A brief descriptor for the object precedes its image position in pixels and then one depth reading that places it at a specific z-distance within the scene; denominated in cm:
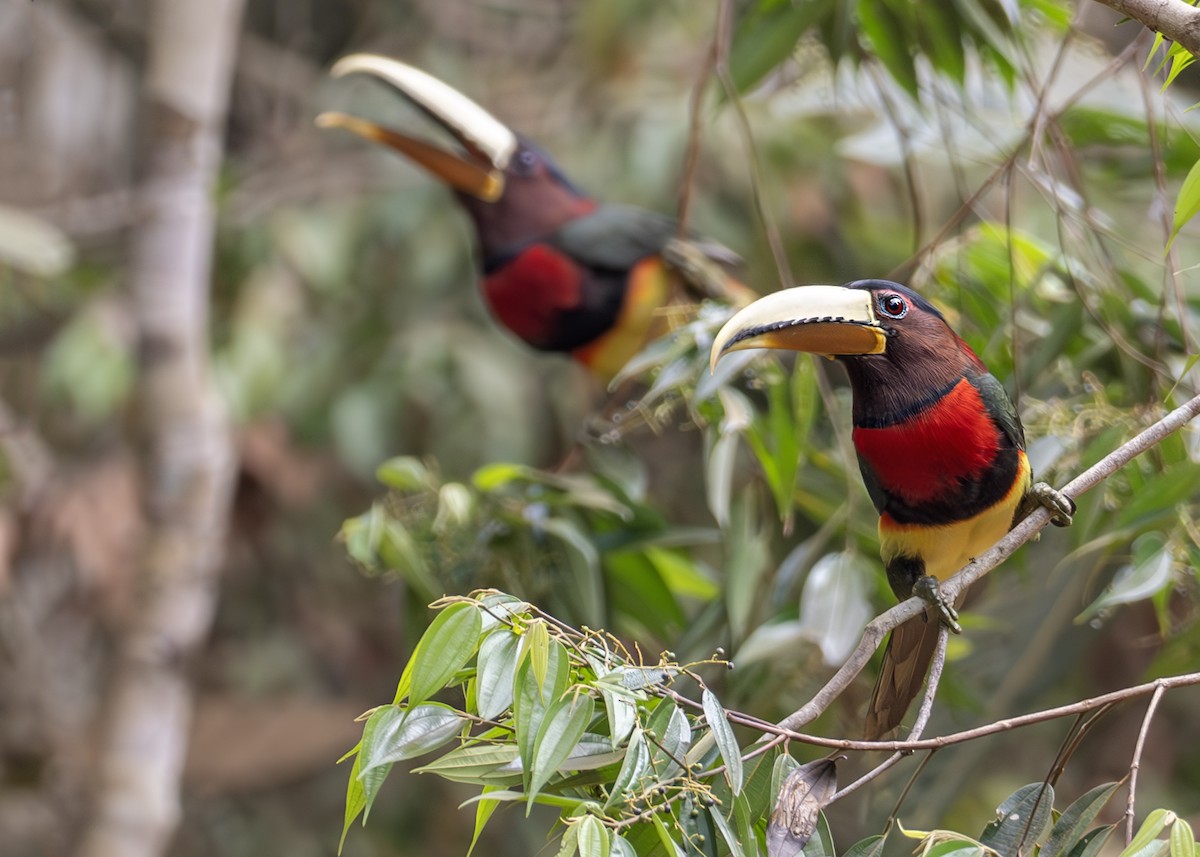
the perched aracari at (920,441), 648
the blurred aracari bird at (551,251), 692
